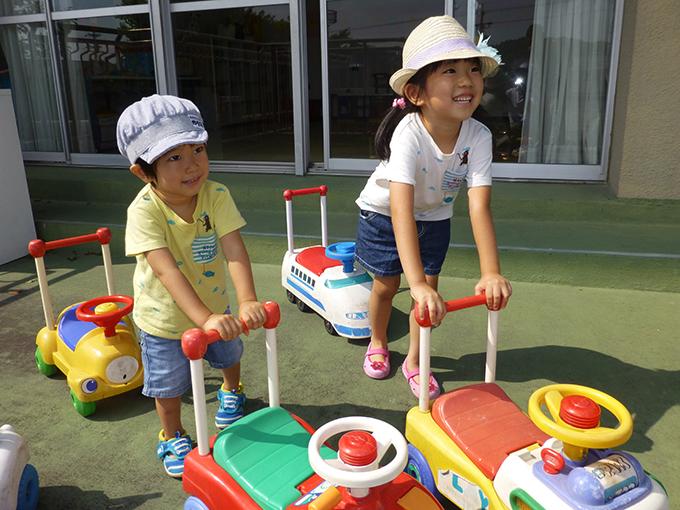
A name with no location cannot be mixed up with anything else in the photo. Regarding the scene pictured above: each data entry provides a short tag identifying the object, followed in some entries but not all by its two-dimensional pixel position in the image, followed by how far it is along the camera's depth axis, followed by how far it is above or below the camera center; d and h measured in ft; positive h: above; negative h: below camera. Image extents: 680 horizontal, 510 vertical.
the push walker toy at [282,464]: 4.24 -3.08
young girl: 6.33 -0.78
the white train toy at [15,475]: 5.21 -3.38
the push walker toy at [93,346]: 7.67 -3.25
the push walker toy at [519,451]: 4.33 -3.02
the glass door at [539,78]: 16.53 +0.82
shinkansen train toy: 9.67 -3.10
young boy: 5.73 -1.55
